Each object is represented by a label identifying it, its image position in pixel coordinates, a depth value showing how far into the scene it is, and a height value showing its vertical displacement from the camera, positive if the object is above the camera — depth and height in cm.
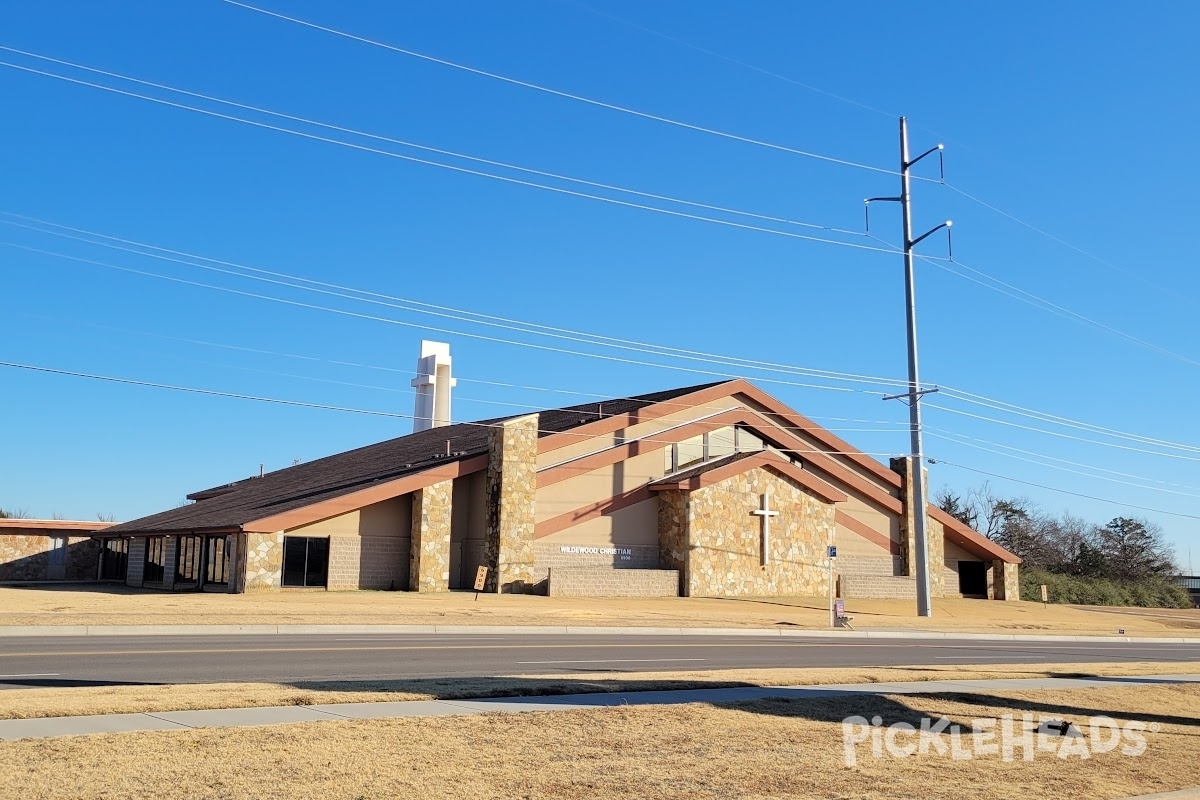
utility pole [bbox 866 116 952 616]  4003 +567
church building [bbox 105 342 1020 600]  3853 +210
